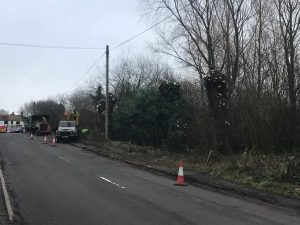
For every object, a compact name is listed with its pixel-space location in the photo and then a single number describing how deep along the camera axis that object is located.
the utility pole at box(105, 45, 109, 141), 24.75
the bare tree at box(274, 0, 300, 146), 13.14
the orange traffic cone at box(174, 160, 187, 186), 10.38
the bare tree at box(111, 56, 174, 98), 47.72
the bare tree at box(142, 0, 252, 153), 21.83
